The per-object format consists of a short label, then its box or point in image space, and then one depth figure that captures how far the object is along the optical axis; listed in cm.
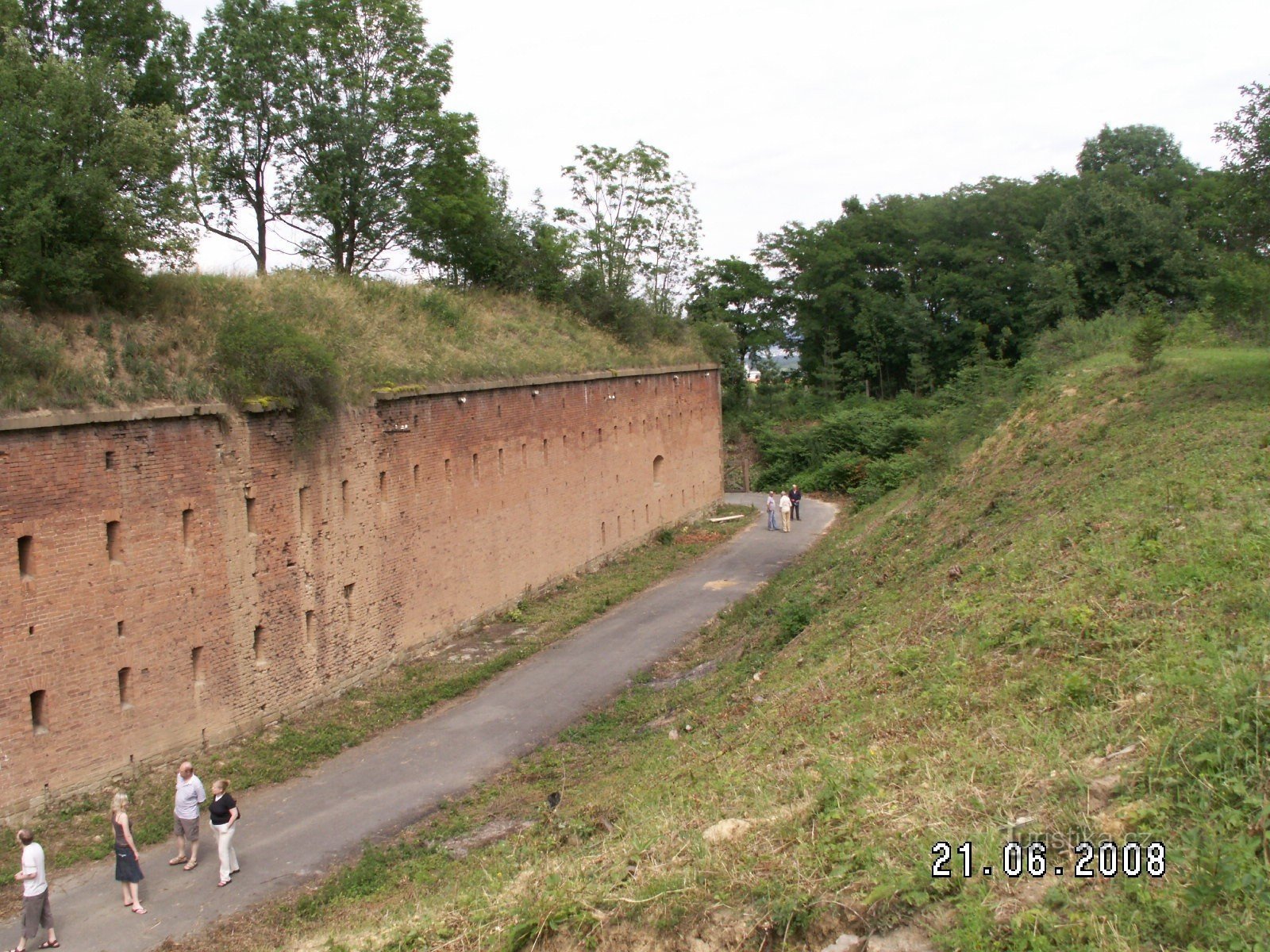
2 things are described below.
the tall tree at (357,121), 2461
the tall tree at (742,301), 5038
